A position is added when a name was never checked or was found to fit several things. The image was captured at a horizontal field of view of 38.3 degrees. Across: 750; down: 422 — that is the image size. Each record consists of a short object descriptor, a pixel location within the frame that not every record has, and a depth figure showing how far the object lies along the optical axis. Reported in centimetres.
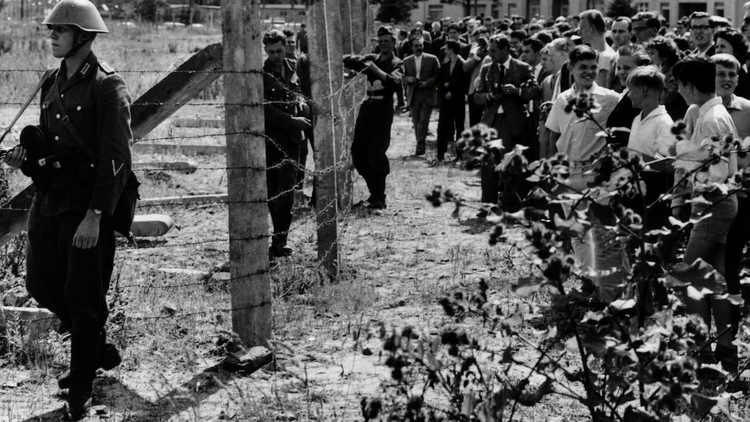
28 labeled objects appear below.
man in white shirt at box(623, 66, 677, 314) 608
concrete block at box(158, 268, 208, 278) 780
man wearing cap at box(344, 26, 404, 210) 1108
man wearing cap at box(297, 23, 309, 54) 2511
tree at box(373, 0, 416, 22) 6216
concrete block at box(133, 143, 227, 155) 1418
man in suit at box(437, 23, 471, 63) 1864
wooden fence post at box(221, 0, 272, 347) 562
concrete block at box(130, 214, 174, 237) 891
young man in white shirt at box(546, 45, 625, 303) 674
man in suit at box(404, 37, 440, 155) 1582
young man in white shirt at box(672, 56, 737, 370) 541
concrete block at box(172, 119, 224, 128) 1733
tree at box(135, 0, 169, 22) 6259
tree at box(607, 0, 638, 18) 5274
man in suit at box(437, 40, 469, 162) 1591
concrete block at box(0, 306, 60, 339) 591
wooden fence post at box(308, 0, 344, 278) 773
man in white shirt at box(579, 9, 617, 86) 912
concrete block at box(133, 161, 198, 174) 1236
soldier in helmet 489
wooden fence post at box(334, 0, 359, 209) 952
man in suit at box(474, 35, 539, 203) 1099
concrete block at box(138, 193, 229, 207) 999
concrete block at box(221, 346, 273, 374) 554
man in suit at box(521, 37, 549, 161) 1119
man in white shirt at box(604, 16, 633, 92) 1090
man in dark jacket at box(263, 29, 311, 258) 871
